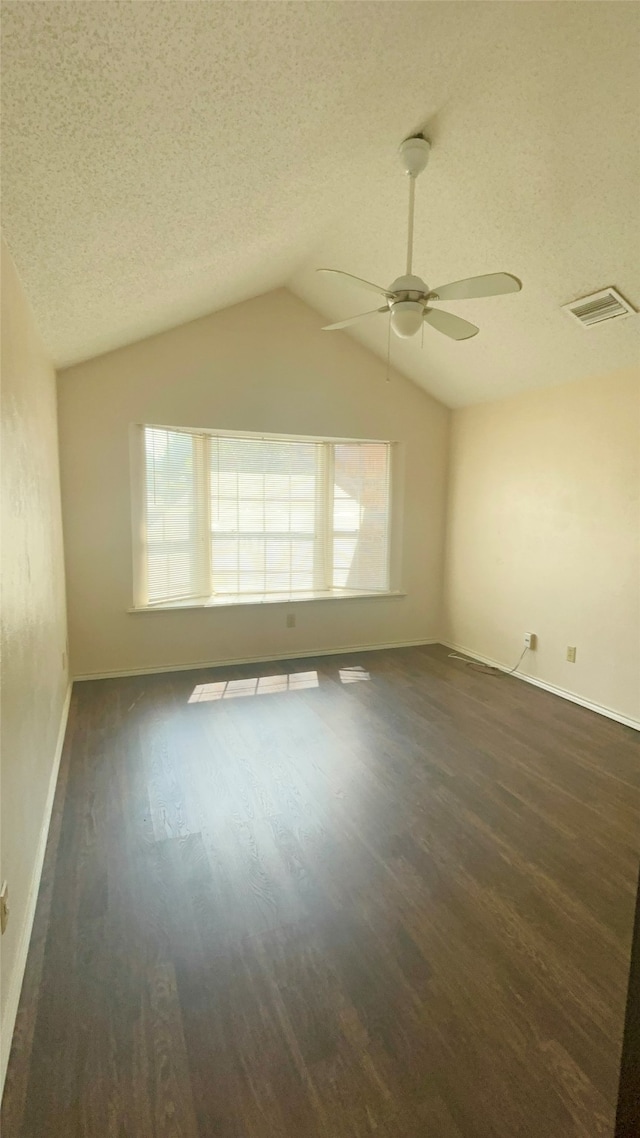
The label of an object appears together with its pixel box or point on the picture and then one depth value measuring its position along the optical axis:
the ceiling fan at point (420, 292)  1.99
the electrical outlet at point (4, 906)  1.33
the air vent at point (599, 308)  2.69
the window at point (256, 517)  4.10
